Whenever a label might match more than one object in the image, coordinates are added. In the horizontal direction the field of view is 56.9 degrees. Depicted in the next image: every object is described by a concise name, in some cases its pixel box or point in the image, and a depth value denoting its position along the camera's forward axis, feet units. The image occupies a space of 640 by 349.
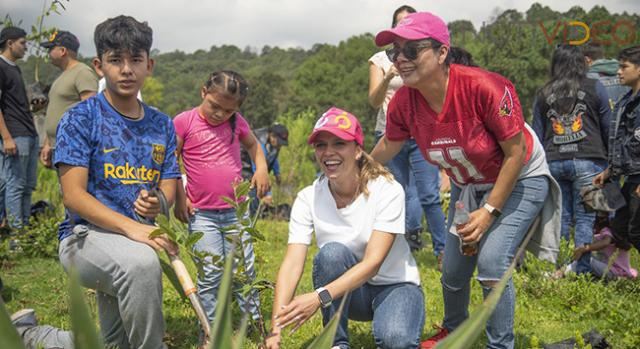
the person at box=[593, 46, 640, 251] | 13.50
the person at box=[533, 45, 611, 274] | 15.23
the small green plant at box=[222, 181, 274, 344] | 5.95
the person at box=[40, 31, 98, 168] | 16.71
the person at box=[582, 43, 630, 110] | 18.89
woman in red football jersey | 8.61
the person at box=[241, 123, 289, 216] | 28.78
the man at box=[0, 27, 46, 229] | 17.13
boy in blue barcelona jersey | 7.84
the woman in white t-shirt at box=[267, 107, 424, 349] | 8.85
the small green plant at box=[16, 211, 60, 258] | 17.44
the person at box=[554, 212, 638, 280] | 15.30
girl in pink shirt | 12.26
